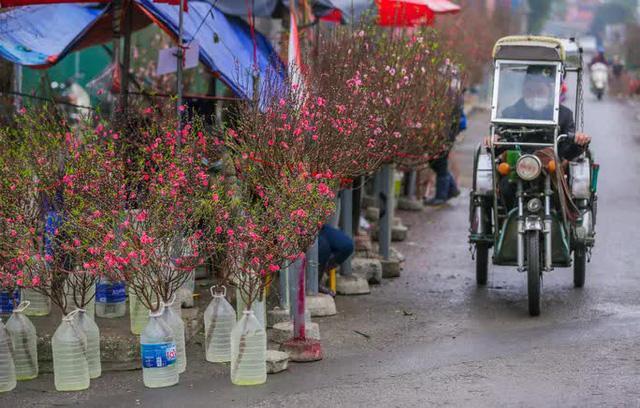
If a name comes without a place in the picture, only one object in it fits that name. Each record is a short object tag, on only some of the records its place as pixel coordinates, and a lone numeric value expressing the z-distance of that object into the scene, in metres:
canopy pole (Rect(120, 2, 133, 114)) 11.04
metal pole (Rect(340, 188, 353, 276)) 11.06
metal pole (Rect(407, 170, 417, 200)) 17.47
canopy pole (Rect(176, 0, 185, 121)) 9.46
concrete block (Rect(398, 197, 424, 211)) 17.33
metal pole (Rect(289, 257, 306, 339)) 8.52
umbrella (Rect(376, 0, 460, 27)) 14.05
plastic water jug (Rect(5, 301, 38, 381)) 8.03
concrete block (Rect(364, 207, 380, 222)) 14.84
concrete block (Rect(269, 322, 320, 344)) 8.88
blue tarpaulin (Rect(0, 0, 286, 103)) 11.07
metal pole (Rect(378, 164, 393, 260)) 12.12
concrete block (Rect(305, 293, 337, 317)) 10.02
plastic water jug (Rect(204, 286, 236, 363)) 8.52
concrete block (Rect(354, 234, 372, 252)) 12.16
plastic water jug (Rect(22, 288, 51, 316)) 9.14
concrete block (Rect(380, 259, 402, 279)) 12.09
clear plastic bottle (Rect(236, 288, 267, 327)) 8.61
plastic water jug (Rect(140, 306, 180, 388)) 7.77
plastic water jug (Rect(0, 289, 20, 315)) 8.91
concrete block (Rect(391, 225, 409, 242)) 14.73
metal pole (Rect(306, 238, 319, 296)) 9.85
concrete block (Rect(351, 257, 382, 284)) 11.56
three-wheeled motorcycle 9.99
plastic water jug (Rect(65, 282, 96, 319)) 8.46
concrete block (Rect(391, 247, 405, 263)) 12.51
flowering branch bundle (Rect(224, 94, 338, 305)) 7.85
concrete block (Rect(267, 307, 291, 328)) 9.43
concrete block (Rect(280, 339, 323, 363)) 8.45
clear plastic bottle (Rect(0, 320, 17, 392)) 7.82
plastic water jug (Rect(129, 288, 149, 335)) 8.64
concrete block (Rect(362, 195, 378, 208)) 15.73
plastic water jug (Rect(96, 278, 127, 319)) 9.18
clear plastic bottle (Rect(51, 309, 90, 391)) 7.77
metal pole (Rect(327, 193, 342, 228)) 10.80
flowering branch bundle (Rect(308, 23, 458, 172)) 9.34
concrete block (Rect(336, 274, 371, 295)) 11.01
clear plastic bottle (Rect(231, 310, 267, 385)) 7.82
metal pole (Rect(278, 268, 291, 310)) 9.55
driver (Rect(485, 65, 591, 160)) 10.68
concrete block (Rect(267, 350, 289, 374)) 8.10
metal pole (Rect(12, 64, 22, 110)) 12.61
